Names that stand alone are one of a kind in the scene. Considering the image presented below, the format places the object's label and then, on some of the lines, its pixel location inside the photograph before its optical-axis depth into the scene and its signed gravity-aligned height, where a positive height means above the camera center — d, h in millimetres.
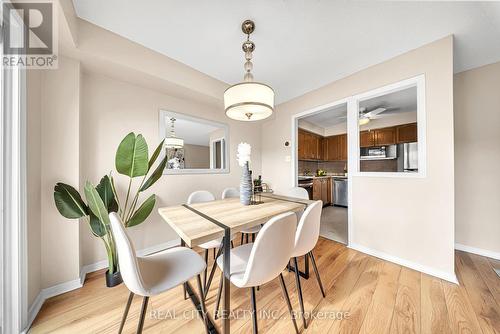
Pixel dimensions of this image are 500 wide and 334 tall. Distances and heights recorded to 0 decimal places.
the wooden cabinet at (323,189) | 4492 -661
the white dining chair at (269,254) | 878 -485
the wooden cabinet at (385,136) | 4109 +738
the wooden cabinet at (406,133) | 3844 +755
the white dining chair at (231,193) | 2296 -378
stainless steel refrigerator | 3578 +196
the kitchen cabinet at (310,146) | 4246 +567
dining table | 949 -381
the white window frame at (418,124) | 1822 +515
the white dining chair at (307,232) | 1192 -490
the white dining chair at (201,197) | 1937 -369
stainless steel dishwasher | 4671 -754
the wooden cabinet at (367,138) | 4453 +736
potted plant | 1424 -266
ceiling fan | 3147 +1056
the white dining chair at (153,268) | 842 -655
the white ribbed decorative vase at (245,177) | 1587 -103
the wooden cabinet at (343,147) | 4801 +544
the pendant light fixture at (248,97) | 1361 +579
